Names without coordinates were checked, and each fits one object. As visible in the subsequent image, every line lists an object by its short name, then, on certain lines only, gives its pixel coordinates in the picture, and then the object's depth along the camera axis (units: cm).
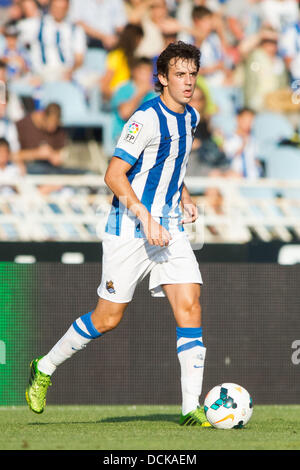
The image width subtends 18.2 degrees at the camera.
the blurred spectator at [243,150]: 1123
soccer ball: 557
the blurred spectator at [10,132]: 1102
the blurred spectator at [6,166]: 1027
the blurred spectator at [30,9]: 1205
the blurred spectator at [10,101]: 1144
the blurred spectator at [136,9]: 1257
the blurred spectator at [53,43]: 1189
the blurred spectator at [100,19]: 1232
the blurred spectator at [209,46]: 1250
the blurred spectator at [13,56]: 1188
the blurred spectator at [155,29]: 1233
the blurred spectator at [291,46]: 1284
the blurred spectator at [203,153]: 1119
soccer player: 579
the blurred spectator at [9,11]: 1220
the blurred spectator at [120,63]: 1179
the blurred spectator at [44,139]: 1082
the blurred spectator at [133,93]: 1104
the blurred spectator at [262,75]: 1245
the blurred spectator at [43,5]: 1219
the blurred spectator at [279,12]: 1304
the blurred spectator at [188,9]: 1276
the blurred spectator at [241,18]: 1310
